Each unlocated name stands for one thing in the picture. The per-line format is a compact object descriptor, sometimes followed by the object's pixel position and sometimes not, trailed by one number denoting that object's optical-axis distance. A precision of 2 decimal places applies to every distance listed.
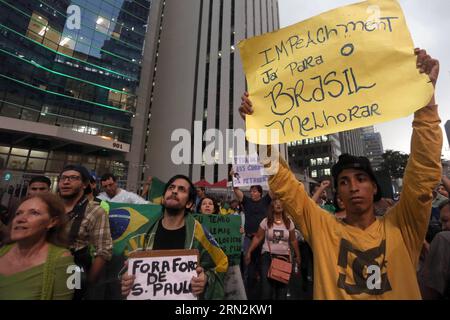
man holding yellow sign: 1.76
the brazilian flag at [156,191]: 5.79
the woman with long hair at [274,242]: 4.36
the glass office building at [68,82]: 26.98
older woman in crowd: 1.88
